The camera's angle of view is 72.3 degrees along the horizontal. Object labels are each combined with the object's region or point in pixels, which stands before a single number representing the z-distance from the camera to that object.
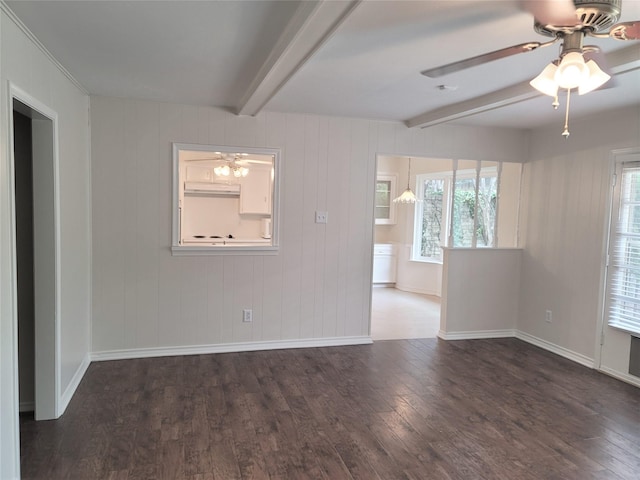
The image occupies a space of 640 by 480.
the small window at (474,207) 4.99
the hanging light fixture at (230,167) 6.45
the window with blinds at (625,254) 3.73
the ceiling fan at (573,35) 1.68
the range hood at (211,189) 7.19
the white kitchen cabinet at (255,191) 7.32
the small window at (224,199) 6.97
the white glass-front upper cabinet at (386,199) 8.16
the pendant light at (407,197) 6.98
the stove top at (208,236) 7.36
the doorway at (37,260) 2.67
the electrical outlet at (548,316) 4.62
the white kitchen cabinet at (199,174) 7.23
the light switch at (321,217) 4.43
